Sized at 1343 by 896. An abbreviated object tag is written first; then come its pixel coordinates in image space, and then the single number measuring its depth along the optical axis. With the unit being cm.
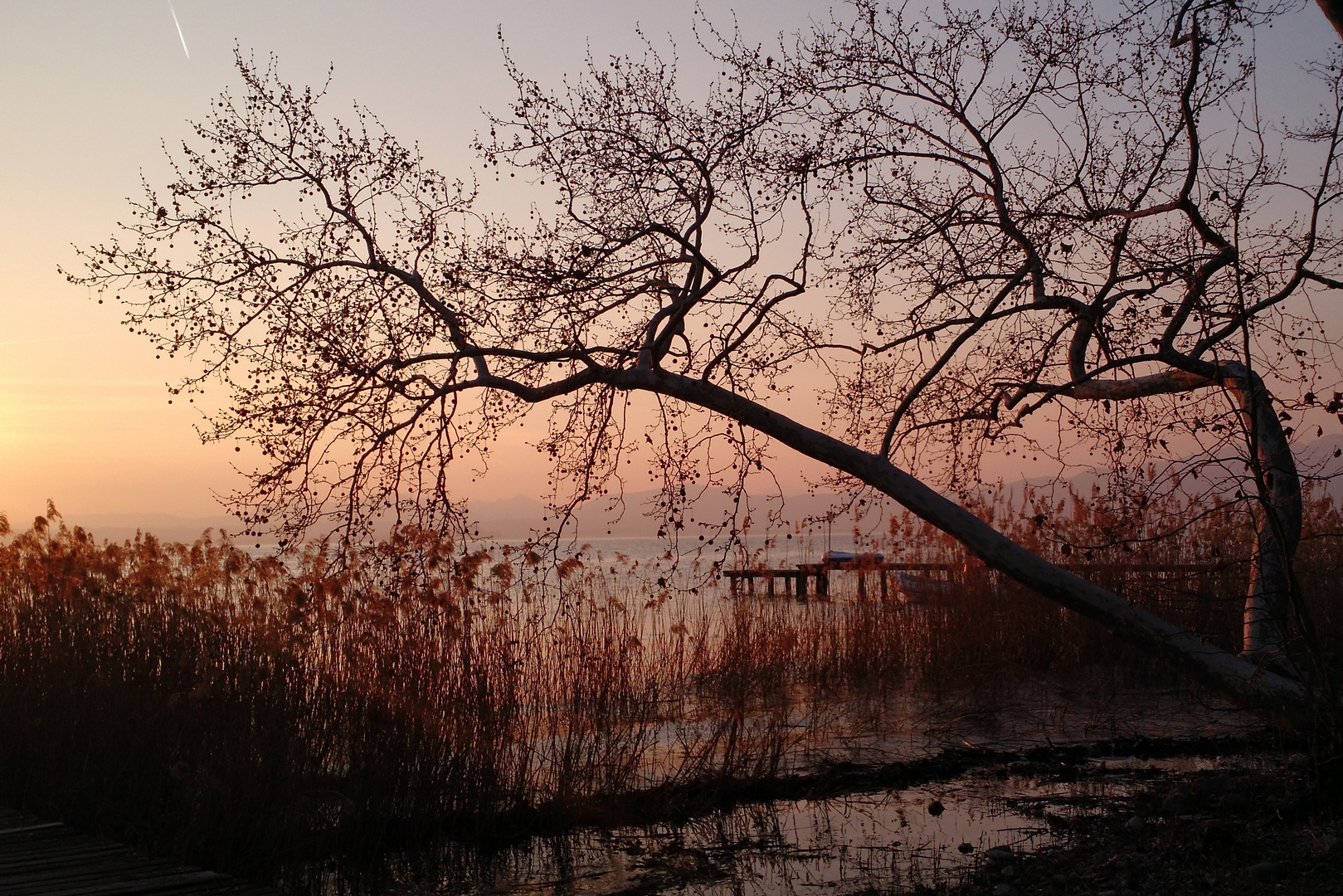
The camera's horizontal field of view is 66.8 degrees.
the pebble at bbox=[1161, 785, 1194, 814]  580
